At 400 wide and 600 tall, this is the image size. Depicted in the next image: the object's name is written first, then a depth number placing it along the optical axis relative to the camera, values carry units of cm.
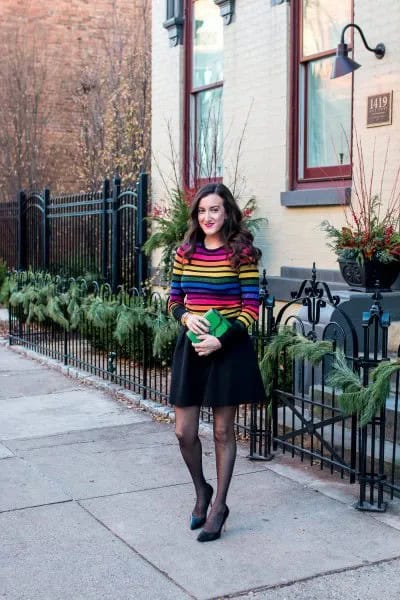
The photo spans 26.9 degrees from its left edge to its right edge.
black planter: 741
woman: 464
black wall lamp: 745
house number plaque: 766
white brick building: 788
